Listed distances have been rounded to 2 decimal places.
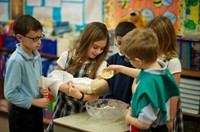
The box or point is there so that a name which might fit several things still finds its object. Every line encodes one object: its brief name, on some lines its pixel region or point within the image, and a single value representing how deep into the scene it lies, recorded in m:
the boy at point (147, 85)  1.61
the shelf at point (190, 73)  2.96
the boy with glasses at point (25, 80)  2.21
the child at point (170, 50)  2.21
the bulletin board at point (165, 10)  3.17
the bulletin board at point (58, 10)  3.83
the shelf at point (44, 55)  3.87
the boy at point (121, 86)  2.21
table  1.85
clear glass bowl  1.98
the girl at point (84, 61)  2.26
